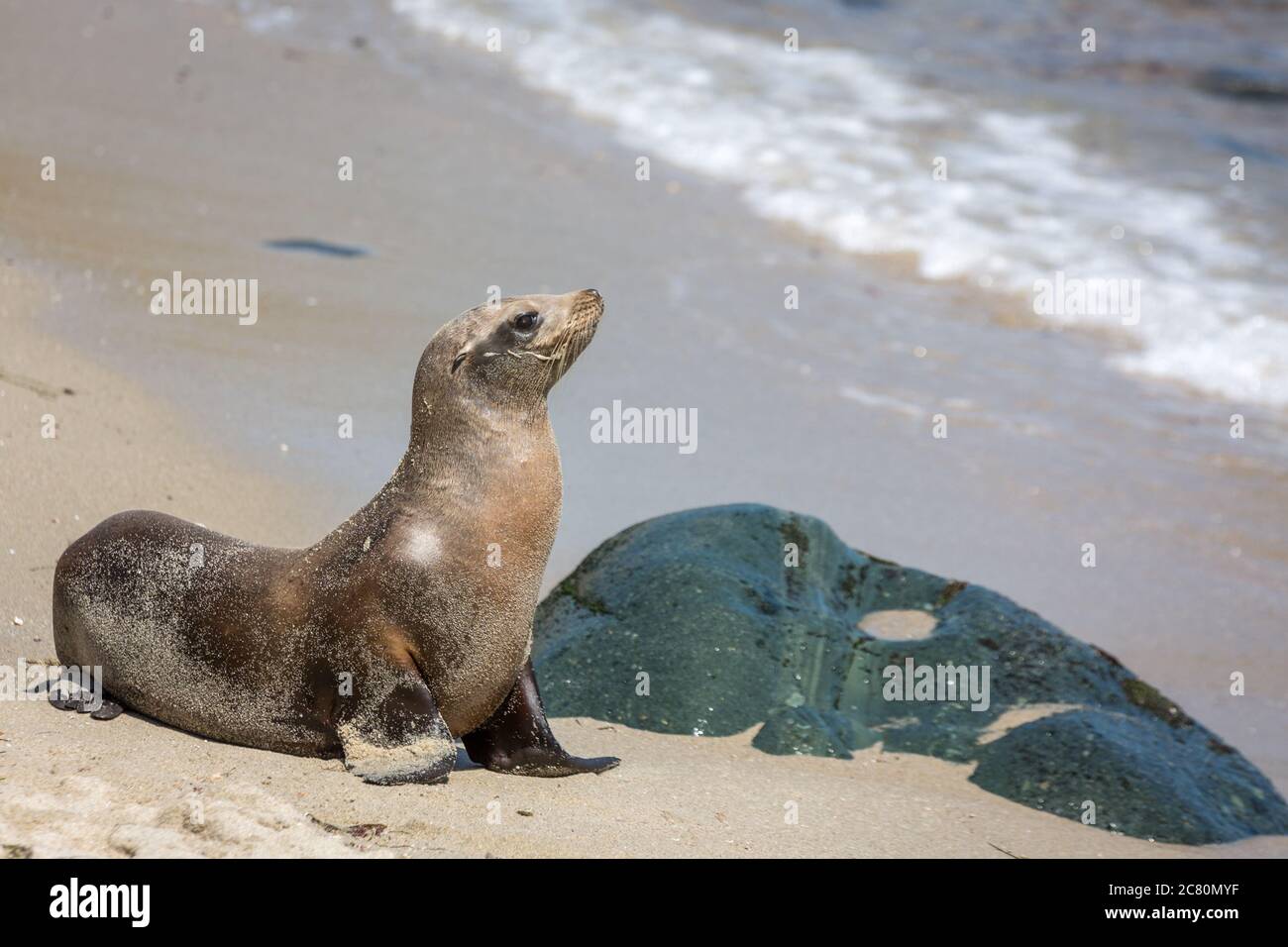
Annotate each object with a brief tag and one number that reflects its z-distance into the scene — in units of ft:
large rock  16.14
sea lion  13.92
